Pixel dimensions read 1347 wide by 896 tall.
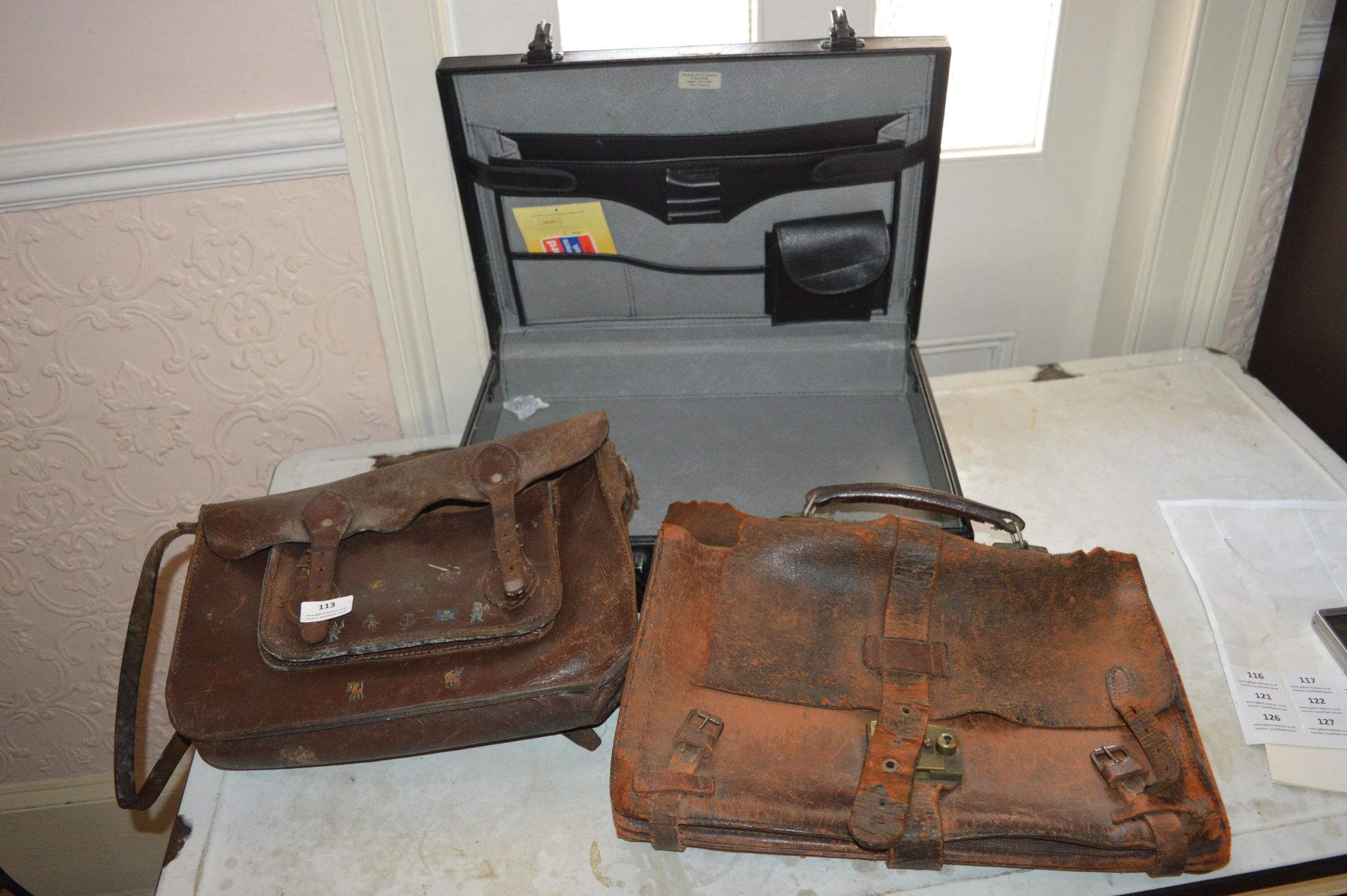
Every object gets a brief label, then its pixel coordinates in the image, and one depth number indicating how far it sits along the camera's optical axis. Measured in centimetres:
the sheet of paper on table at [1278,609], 84
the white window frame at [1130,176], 111
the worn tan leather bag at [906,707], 71
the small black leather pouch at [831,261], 116
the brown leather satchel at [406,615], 80
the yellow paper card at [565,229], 116
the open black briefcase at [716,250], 107
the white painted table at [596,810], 77
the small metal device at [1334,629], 90
